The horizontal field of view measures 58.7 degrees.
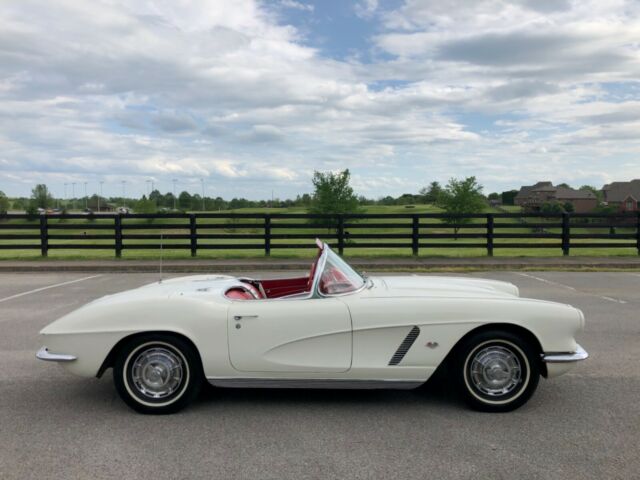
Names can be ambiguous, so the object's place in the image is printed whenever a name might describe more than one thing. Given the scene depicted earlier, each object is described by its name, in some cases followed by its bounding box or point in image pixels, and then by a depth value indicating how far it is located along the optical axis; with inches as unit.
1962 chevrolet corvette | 162.6
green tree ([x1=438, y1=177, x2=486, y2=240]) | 2427.4
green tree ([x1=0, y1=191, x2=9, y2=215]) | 4418.1
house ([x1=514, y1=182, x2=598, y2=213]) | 4554.6
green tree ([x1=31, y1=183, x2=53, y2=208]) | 5137.8
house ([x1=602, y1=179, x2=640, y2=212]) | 3986.2
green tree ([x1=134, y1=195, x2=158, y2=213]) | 3644.2
